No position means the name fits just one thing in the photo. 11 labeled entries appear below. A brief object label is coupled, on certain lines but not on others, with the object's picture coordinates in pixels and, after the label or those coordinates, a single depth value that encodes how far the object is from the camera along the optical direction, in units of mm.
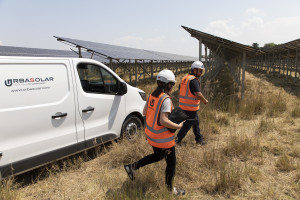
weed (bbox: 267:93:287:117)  6466
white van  2596
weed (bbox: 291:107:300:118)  6351
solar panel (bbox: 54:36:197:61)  10566
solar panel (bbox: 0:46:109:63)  18922
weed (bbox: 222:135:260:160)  3906
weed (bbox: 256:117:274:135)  5165
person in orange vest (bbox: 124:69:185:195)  2348
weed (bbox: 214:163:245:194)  2861
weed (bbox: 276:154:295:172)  3375
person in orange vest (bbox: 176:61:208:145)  4000
